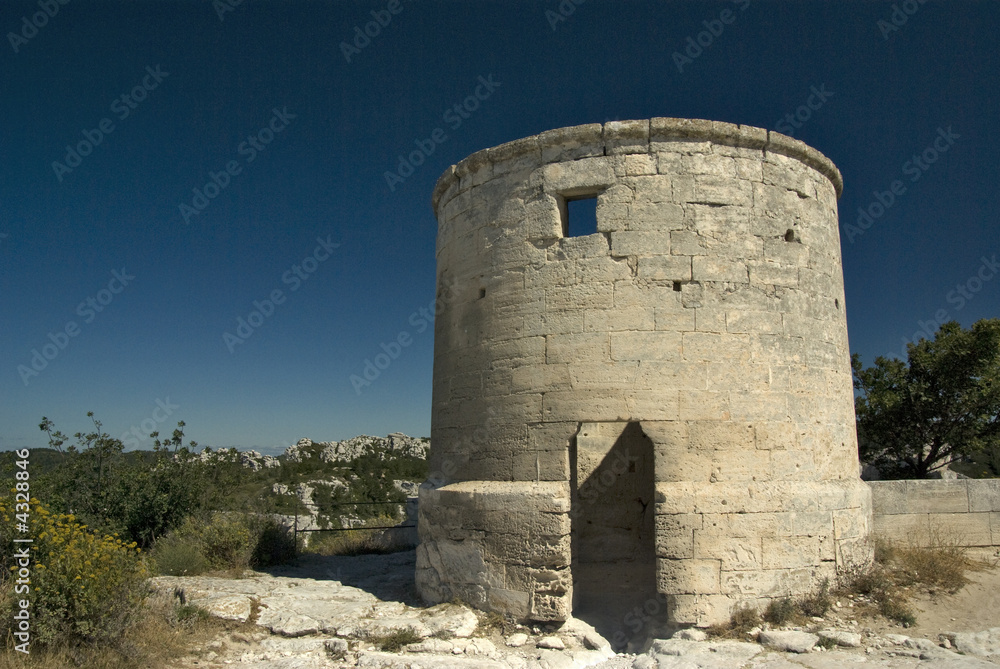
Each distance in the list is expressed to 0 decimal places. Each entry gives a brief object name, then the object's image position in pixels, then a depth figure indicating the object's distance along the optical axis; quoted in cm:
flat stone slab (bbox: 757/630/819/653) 518
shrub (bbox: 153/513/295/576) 789
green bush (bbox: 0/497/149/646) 499
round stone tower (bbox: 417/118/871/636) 582
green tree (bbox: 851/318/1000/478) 1109
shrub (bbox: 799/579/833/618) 566
